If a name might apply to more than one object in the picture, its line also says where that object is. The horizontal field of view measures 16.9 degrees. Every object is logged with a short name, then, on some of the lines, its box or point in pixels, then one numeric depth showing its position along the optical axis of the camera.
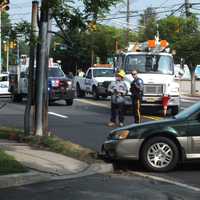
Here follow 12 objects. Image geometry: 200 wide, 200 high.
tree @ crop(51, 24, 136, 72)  84.94
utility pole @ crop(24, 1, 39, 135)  16.11
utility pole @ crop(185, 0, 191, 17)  49.21
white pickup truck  39.06
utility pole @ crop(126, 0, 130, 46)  62.55
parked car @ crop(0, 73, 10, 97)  44.34
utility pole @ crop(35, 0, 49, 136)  15.66
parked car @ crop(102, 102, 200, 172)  12.02
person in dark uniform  21.08
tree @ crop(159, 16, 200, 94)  54.10
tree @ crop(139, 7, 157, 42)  81.44
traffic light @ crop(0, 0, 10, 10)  11.39
